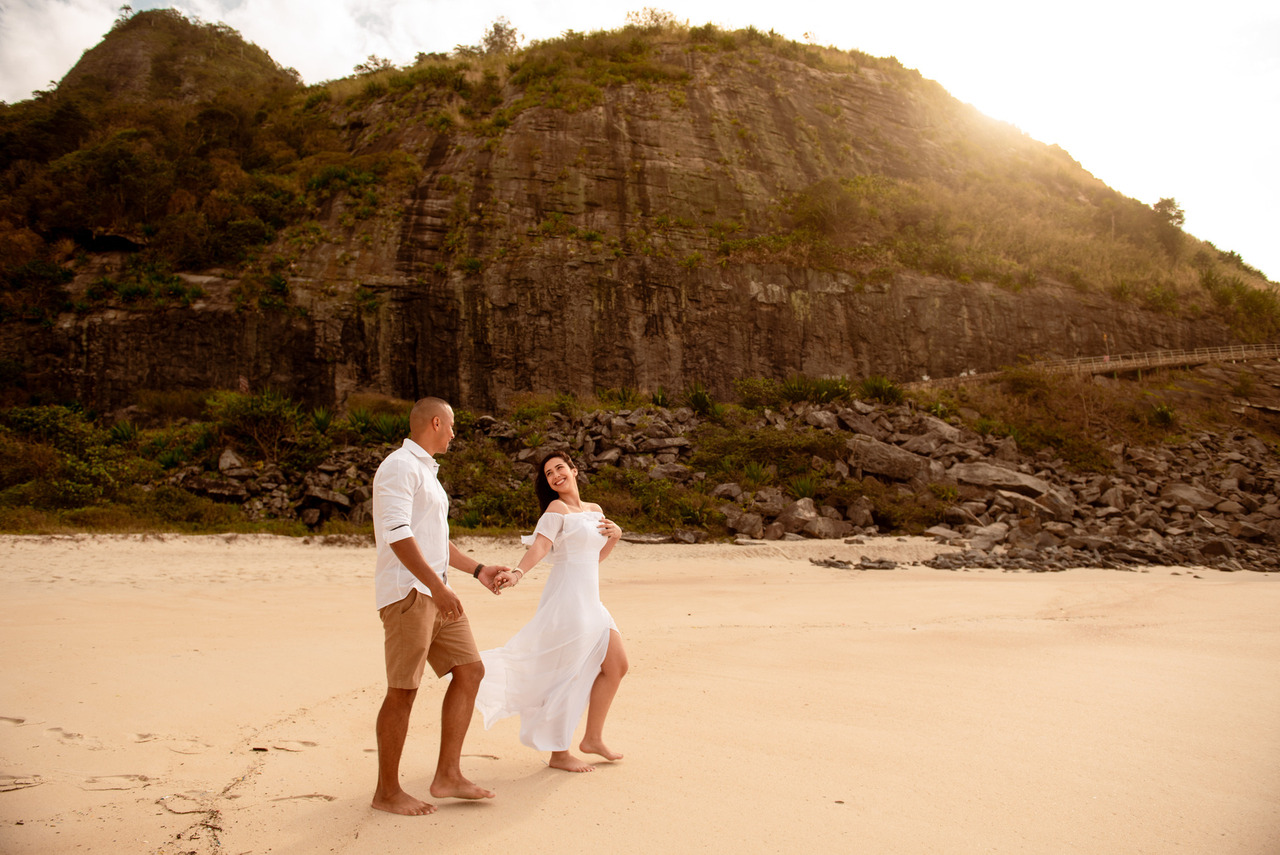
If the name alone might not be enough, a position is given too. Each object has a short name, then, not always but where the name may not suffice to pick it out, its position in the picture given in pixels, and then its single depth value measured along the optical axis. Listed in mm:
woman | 3535
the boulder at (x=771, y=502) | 14438
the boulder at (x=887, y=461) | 16141
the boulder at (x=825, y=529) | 13438
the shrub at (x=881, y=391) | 20734
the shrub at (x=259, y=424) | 17266
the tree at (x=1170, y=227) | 33594
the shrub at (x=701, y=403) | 20019
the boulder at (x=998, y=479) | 15758
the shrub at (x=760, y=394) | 21156
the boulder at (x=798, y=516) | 13700
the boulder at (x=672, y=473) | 15731
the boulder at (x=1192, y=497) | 15336
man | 3012
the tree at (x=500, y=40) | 40844
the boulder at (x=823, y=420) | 17875
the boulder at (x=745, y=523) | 13469
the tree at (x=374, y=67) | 37484
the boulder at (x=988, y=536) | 12781
